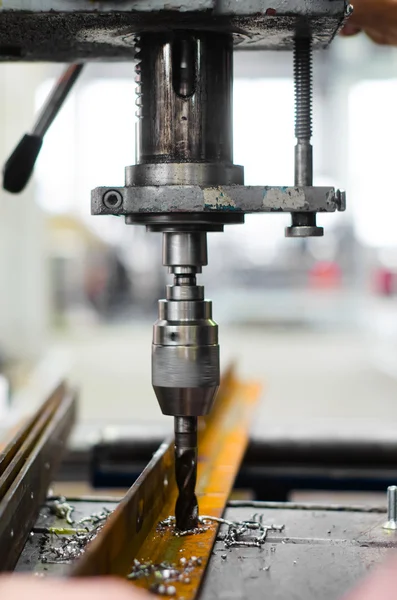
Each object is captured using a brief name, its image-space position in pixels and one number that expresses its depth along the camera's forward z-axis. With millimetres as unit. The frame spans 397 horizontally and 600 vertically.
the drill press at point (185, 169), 1012
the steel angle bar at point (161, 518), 932
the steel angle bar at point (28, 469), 998
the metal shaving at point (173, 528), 1059
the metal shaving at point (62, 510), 1145
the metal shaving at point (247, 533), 1063
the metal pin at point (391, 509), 1112
